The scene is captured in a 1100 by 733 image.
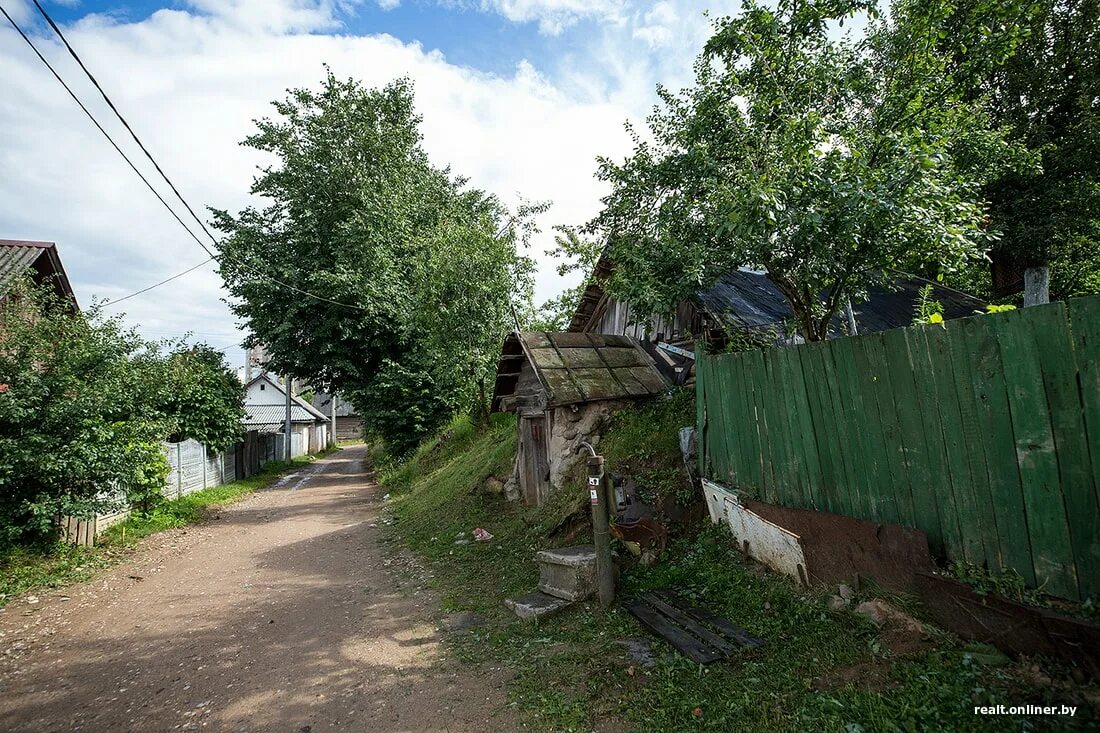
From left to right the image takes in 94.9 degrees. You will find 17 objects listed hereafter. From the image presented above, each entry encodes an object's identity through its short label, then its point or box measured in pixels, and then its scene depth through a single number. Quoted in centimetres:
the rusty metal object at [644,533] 584
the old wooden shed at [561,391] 782
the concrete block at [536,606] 511
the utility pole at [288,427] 2544
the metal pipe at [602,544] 511
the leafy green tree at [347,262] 1962
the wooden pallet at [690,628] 383
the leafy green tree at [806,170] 489
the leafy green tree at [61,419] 738
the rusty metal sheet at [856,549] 354
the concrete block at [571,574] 531
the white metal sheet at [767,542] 441
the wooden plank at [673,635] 378
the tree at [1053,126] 1126
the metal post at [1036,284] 1195
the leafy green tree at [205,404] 1488
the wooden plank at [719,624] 389
